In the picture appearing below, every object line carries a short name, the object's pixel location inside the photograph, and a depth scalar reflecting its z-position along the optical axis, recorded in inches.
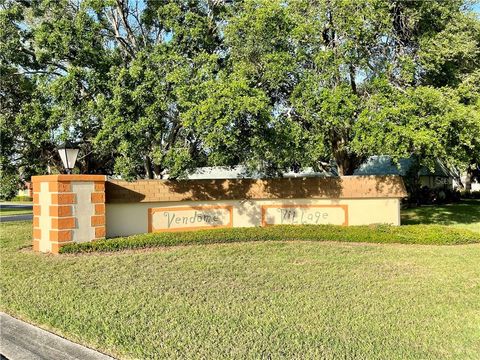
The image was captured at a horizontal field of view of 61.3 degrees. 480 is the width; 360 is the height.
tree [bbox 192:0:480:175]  454.9
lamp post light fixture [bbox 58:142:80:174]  415.2
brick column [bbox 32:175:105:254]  395.9
